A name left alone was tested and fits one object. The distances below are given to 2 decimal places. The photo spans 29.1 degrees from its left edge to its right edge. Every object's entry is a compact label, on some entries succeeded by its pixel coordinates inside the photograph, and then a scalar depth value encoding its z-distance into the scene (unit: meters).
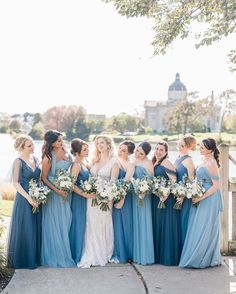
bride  6.75
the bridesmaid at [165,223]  6.77
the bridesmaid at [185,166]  6.82
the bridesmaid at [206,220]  6.62
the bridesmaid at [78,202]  6.75
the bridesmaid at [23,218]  6.45
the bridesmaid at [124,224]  6.84
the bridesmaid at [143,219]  6.75
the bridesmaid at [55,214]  6.64
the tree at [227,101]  66.69
